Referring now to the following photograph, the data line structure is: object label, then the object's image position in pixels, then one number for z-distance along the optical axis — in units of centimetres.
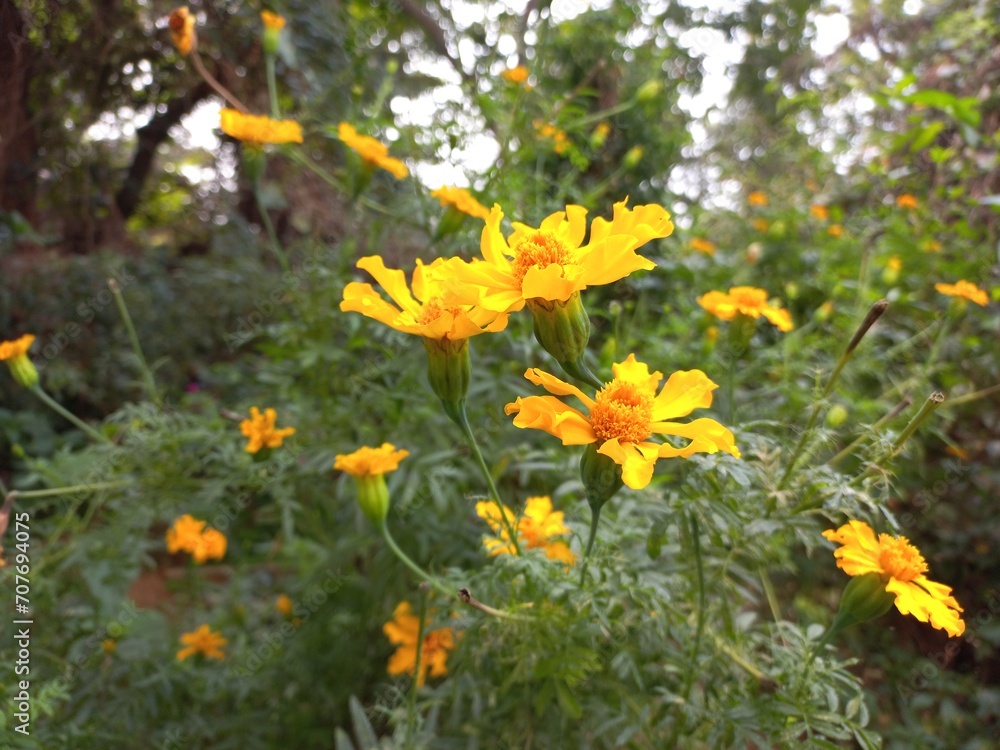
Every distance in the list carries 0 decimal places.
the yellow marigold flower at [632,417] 16
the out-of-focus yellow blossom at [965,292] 30
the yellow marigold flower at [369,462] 22
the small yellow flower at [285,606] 40
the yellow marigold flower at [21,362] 29
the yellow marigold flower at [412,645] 27
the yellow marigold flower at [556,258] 16
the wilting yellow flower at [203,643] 34
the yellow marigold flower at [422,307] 18
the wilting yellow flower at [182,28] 35
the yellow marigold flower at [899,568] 18
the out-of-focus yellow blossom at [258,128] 31
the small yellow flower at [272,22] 38
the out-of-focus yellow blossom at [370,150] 30
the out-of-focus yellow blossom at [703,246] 47
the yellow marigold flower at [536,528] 22
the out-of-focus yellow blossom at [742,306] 24
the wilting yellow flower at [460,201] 28
